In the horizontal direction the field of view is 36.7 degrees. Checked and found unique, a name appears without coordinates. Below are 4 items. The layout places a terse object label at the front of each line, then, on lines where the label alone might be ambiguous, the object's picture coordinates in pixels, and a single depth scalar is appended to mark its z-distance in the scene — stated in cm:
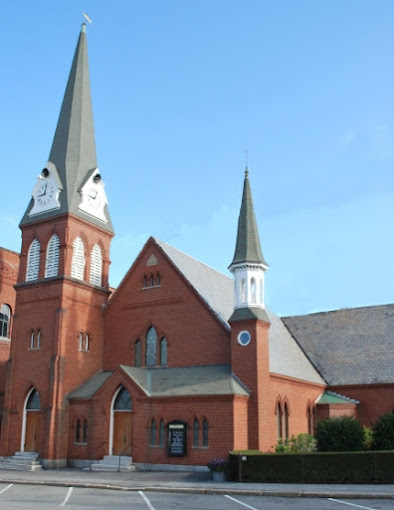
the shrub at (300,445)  3070
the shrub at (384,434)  2733
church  3150
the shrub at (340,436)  2780
